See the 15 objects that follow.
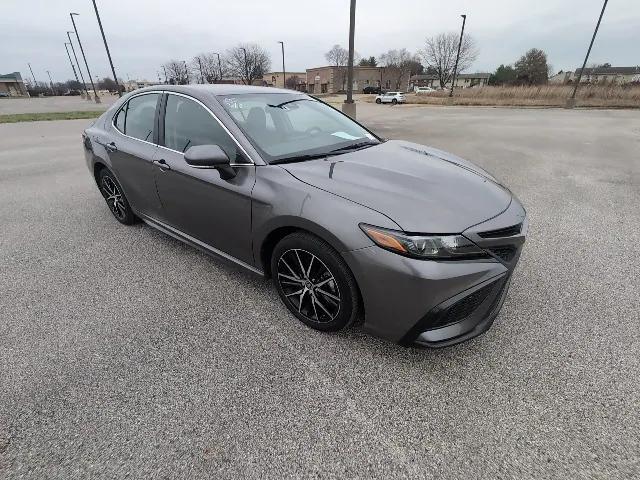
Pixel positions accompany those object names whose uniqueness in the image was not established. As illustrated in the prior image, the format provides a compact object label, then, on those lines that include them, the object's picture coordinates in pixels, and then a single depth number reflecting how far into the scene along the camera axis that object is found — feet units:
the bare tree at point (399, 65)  266.32
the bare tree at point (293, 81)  255.50
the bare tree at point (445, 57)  227.81
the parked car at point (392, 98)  119.25
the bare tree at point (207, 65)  236.84
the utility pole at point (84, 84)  127.27
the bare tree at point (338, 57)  260.95
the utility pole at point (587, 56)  71.72
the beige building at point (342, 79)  245.24
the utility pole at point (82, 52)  99.12
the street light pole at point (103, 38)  65.92
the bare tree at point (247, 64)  215.51
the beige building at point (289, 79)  249.34
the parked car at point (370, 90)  220.02
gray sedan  6.29
